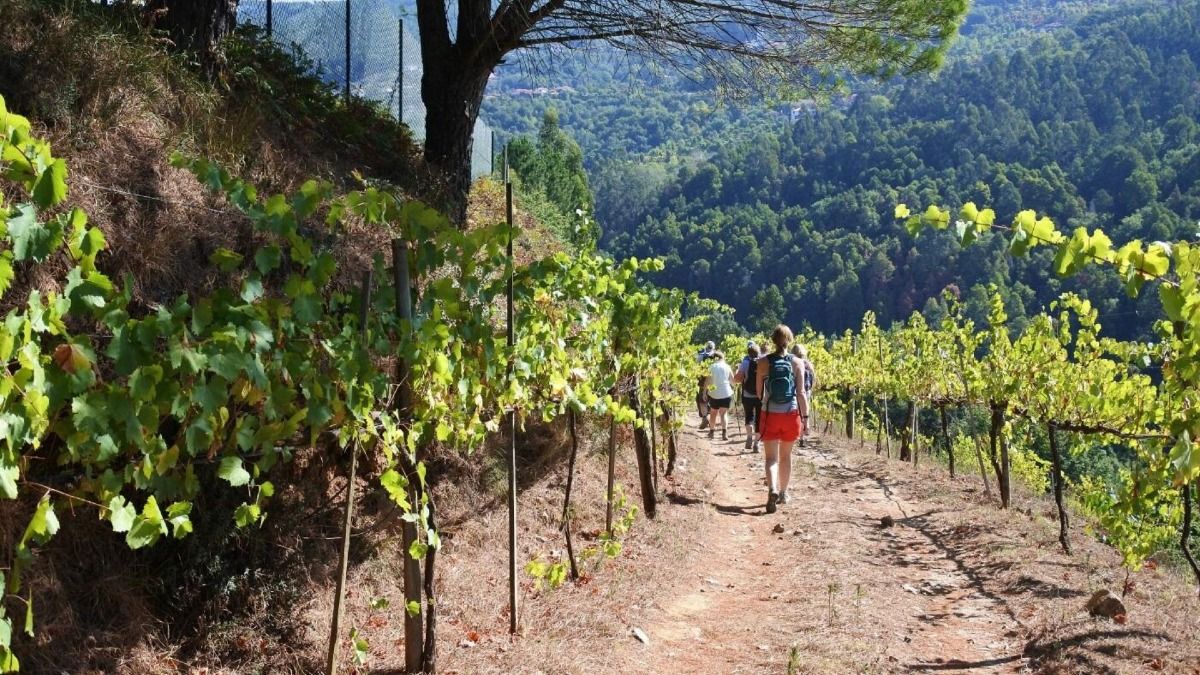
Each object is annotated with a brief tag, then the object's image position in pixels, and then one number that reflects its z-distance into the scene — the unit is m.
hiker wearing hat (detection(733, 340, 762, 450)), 11.88
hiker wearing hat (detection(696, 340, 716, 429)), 16.89
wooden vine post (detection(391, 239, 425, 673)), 3.54
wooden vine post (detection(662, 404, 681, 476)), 9.68
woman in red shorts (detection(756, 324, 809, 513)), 7.75
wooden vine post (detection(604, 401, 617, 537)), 6.29
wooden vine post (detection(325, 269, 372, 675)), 3.21
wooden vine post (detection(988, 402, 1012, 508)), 8.47
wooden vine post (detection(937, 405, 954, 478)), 11.44
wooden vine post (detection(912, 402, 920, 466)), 12.01
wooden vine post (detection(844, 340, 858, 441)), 19.32
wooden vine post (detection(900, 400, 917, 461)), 14.49
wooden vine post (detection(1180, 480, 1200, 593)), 5.06
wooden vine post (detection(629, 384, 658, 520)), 7.35
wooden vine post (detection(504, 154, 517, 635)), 4.66
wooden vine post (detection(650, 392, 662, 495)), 7.88
